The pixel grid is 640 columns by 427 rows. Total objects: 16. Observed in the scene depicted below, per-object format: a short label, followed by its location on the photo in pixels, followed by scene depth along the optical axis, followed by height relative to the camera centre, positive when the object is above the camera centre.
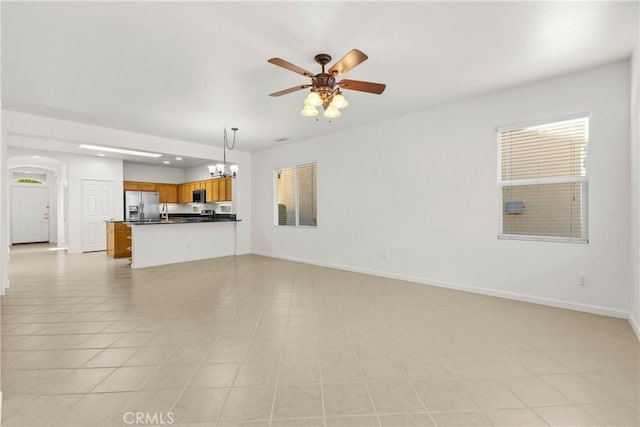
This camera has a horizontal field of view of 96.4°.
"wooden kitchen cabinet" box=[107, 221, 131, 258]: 7.21 -0.73
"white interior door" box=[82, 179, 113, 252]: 7.96 -0.02
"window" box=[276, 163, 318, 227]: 6.50 +0.37
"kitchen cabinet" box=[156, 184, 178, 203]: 9.65 +0.65
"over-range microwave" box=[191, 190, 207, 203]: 9.16 +0.48
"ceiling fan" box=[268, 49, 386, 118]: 2.66 +1.19
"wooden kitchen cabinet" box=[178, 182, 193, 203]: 9.73 +0.64
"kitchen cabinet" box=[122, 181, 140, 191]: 8.84 +0.80
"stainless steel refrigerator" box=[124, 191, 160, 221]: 8.77 +0.16
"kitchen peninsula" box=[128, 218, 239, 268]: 6.05 -0.70
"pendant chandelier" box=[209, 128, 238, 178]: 5.76 +0.89
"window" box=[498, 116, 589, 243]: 3.43 +0.37
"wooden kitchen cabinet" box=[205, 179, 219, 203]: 8.84 +0.67
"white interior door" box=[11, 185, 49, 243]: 9.78 -0.08
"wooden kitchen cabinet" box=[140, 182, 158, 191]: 9.16 +0.82
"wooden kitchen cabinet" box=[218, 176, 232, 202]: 8.44 +0.63
